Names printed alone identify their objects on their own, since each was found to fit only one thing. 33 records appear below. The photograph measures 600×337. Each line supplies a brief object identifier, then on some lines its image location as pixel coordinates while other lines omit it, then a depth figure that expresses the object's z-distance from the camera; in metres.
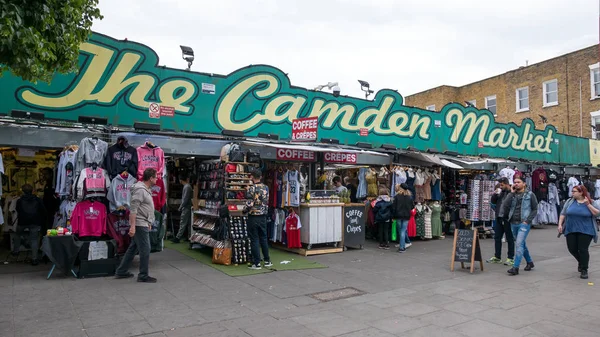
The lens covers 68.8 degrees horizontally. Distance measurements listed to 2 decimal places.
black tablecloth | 7.19
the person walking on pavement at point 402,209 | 10.64
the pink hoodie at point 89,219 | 7.62
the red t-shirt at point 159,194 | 8.58
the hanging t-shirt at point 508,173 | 14.02
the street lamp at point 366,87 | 14.39
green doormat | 8.20
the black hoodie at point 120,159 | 8.01
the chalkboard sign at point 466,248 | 8.37
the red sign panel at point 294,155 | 10.05
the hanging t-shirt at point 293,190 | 9.94
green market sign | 8.83
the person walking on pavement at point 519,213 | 8.13
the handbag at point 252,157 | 9.17
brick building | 23.38
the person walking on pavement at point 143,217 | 7.09
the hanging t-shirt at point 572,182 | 17.13
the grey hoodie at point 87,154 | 7.81
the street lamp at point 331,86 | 14.09
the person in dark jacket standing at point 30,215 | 8.72
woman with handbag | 7.79
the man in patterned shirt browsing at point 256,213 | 8.13
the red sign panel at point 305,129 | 10.92
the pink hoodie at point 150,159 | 8.35
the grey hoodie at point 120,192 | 7.89
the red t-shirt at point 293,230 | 9.95
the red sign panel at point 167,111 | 9.89
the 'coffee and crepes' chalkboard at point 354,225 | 10.67
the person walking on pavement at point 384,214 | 11.31
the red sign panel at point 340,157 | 10.62
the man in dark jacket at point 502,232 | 8.96
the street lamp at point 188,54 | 10.52
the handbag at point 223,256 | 8.63
